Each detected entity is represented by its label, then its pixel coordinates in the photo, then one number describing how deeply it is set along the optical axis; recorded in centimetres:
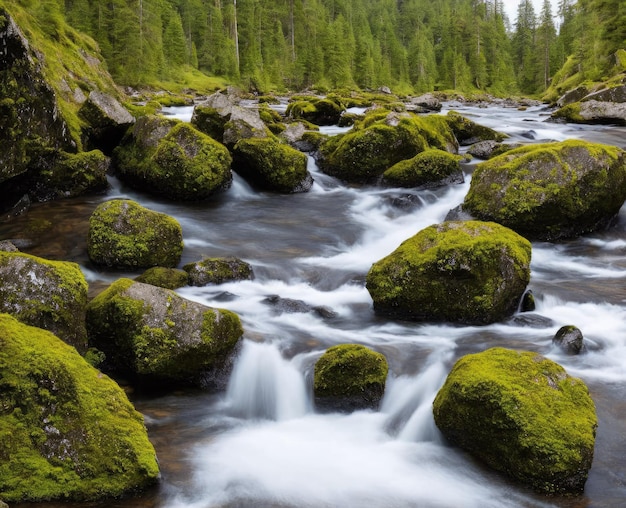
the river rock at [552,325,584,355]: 702
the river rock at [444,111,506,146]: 2066
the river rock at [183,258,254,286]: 878
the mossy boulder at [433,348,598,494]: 453
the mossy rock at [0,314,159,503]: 388
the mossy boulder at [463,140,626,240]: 1098
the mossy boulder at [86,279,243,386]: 603
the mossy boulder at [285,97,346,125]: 2520
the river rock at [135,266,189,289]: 836
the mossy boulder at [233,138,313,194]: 1442
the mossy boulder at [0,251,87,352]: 545
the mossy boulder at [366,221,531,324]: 773
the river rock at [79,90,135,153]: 1432
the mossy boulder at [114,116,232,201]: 1312
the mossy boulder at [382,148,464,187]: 1489
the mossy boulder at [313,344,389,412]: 600
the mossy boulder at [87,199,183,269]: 918
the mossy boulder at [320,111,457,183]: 1552
